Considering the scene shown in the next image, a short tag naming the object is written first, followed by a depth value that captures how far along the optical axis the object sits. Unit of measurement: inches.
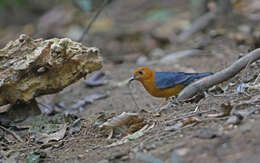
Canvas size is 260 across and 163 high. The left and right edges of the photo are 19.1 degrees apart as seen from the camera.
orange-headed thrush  405.4
